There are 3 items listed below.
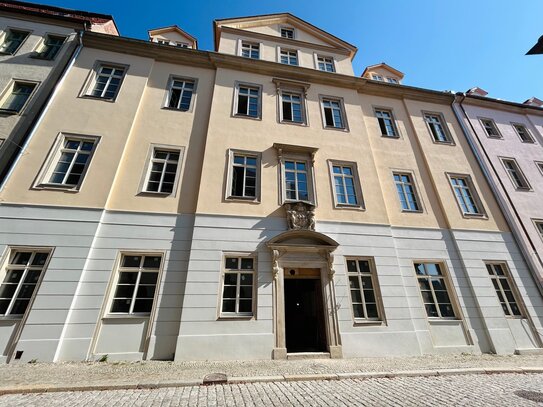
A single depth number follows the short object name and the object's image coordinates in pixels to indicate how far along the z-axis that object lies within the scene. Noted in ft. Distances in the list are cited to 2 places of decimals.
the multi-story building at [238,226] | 23.49
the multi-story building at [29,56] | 29.37
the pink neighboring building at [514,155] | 36.47
